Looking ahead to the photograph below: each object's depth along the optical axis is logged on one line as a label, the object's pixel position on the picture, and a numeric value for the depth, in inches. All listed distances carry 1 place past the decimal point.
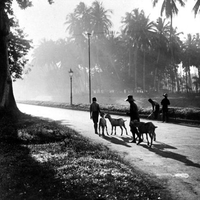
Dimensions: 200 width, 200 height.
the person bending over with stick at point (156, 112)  692.2
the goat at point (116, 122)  485.7
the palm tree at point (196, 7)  1224.2
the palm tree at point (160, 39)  2203.5
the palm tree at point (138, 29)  2114.9
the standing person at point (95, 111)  520.5
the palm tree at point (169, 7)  1465.3
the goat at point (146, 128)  382.9
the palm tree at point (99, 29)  2522.1
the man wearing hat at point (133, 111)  423.7
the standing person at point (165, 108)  669.9
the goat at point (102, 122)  493.4
